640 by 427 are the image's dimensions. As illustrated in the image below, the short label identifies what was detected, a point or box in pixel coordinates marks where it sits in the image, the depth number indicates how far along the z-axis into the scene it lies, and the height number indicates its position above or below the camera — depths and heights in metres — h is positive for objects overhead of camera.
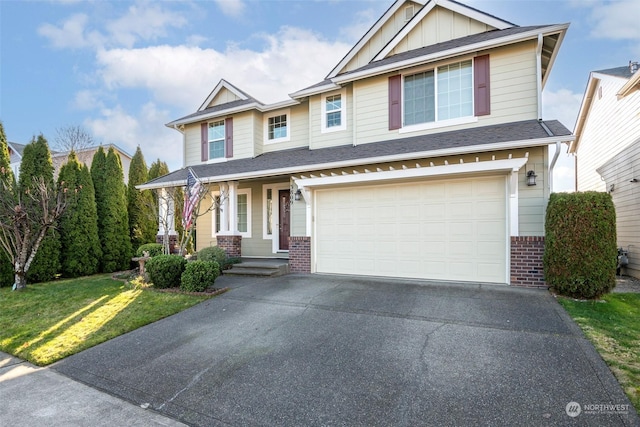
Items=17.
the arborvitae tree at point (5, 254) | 8.31 -0.96
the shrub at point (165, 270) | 7.14 -1.22
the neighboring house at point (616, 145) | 8.61 +2.40
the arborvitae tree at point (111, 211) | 10.54 +0.23
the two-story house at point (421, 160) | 6.53 +1.35
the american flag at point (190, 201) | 7.92 +0.41
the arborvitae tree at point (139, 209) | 11.84 +0.33
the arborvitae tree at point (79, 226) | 9.53 -0.26
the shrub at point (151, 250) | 9.87 -1.04
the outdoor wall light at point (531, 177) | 6.32 +0.78
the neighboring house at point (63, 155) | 23.78 +5.16
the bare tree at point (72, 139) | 27.03 +6.84
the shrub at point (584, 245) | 5.34 -0.51
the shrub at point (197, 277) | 6.77 -1.30
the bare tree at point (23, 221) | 7.48 -0.08
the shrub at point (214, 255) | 9.08 -1.11
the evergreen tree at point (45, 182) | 8.81 +0.91
